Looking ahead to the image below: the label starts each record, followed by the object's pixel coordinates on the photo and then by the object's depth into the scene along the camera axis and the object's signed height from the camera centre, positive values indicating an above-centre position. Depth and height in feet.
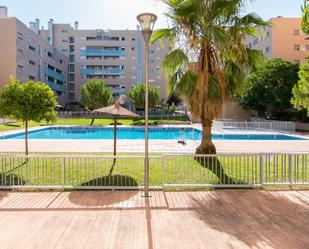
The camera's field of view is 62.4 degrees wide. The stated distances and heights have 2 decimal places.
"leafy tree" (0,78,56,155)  32.83 +1.71
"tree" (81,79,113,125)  145.18 +11.52
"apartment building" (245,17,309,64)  137.49 +41.00
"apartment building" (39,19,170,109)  218.38 +49.33
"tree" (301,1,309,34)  24.71 +9.65
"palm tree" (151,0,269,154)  30.91 +7.94
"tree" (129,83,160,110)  152.05 +11.52
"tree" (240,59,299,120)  97.91 +11.82
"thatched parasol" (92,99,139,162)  32.50 +0.53
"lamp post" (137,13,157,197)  20.68 +6.62
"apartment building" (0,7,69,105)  151.33 +38.71
